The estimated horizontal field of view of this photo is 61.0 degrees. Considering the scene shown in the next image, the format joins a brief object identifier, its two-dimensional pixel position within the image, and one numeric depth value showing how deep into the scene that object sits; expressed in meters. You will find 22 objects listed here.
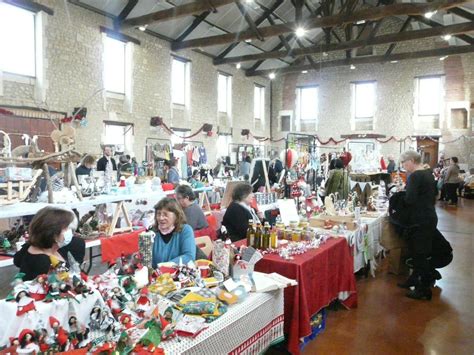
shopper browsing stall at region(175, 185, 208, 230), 3.80
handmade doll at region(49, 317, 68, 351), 1.39
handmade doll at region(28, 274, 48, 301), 1.50
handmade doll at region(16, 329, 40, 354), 1.33
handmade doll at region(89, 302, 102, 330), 1.54
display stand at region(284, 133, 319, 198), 5.38
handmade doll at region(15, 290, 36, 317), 1.43
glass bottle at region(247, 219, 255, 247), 2.96
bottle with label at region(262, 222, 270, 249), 2.93
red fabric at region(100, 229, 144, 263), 3.98
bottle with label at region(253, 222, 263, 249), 2.94
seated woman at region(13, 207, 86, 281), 2.08
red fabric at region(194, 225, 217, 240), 3.63
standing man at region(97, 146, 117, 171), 8.24
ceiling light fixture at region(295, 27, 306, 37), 9.92
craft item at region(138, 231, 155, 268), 2.22
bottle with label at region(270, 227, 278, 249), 2.95
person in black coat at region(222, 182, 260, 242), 3.41
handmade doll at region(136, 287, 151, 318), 1.70
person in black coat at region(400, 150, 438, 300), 3.76
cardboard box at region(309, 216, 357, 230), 3.92
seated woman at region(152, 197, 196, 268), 2.55
